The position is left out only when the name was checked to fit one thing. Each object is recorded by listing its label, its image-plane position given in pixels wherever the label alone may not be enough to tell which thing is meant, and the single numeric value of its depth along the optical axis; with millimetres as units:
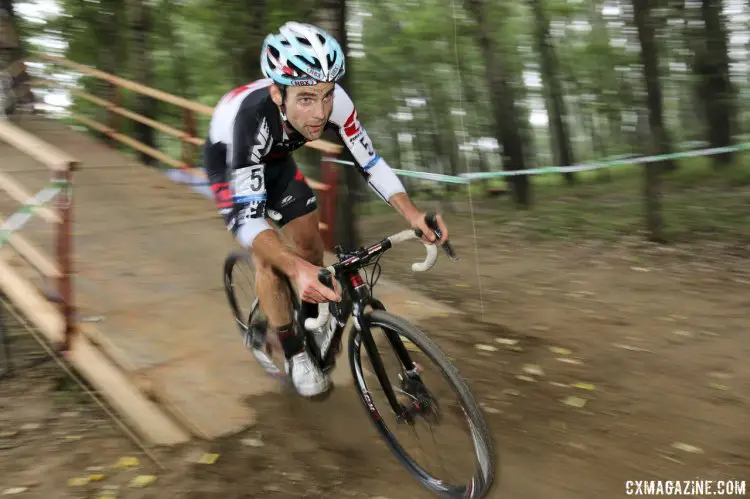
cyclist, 2908
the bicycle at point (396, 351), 2896
